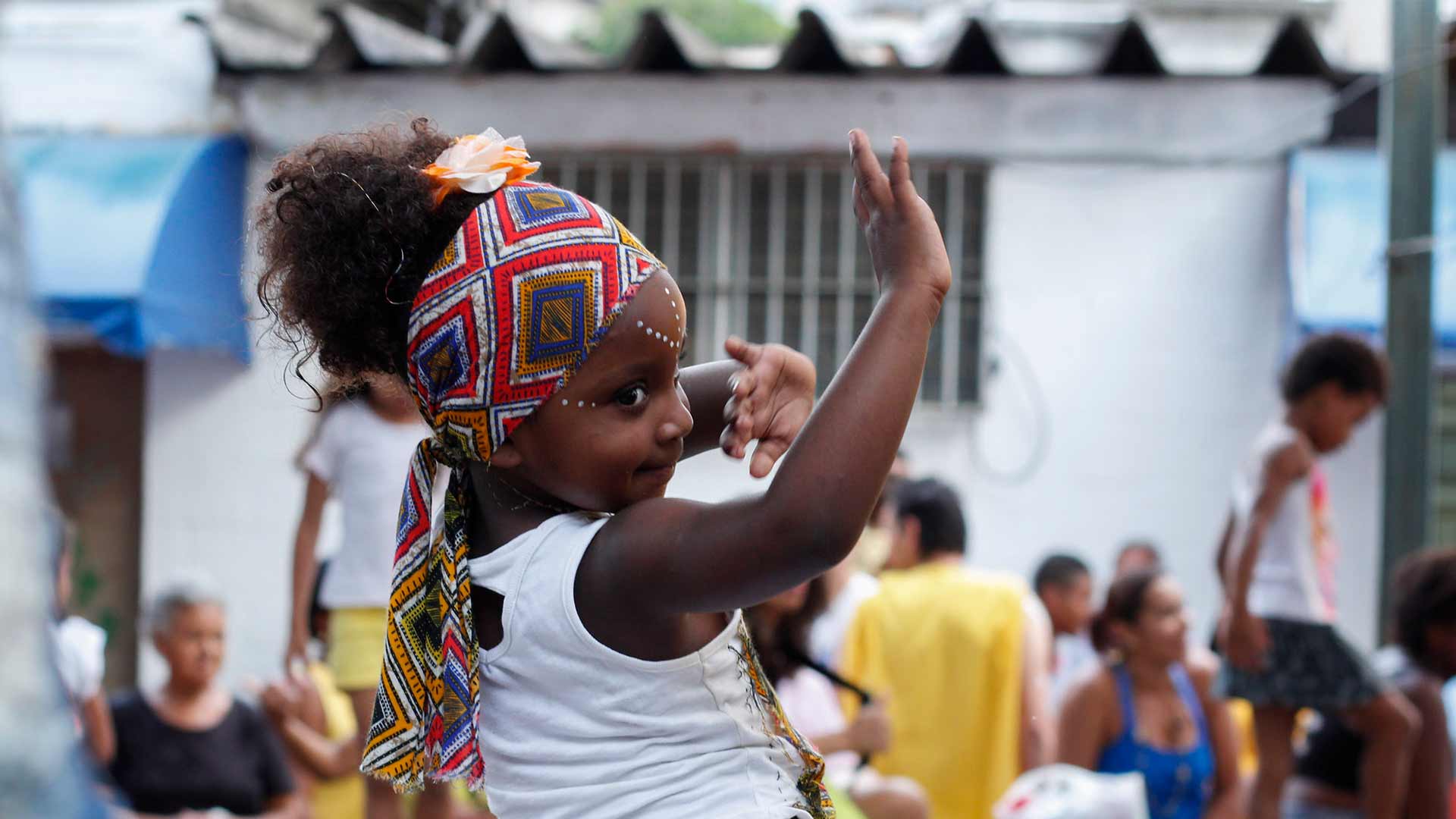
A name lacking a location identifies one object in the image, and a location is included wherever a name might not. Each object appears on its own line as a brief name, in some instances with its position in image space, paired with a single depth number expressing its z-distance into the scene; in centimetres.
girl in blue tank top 486
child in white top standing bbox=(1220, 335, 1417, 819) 474
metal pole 602
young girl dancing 151
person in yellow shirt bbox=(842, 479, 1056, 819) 496
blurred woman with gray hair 478
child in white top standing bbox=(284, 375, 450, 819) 438
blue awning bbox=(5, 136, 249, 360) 752
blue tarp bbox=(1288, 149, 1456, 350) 770
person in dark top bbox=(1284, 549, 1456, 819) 495
